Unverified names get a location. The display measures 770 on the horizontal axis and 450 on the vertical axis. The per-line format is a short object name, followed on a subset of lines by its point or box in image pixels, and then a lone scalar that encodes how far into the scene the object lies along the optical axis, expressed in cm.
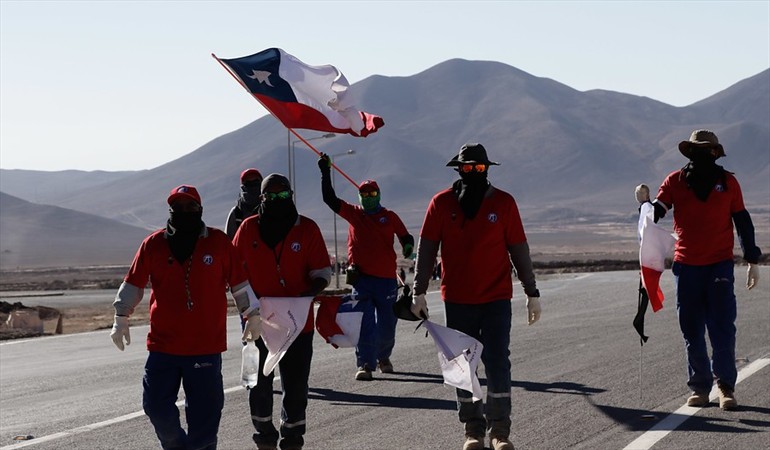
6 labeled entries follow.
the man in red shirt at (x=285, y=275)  1513
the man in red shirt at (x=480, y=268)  1559
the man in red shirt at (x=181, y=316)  1341
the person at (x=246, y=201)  1934
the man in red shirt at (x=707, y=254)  1826
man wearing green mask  2236
